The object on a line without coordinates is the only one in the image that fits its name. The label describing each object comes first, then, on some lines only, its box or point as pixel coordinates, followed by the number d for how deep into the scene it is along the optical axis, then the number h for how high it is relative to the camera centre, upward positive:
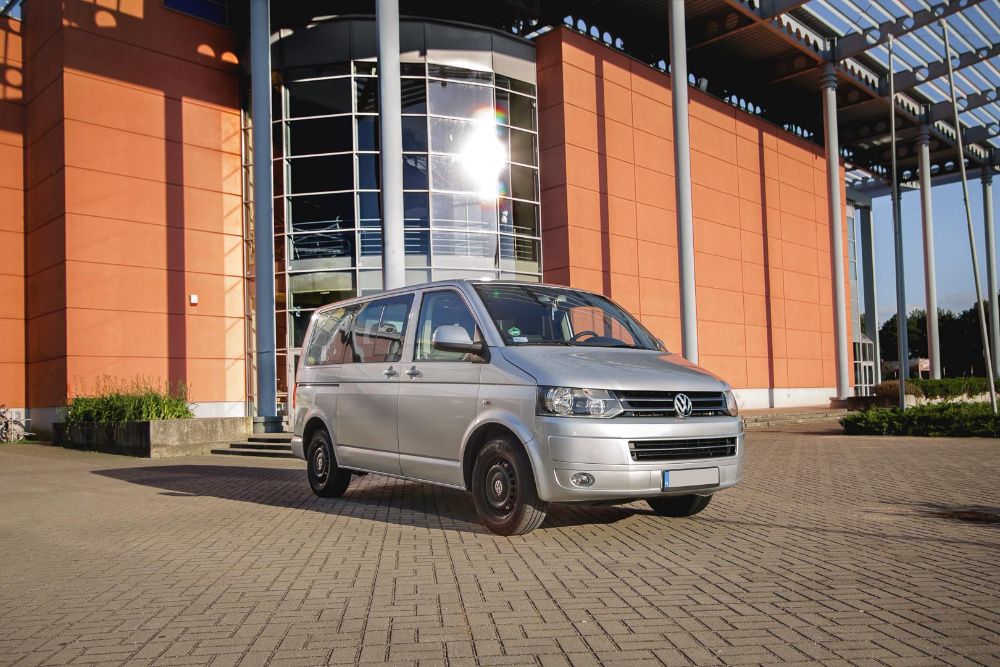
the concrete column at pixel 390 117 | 19.12 +5.89
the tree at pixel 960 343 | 79.31 +1.70
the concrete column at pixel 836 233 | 32.59 +5.10
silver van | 6.04 -0.24
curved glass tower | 23.58 +6.01
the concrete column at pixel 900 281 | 23.86 +2.30
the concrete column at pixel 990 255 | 47.94 +6.04
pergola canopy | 28.00 +11.68
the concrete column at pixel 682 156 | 24.98 +6.26
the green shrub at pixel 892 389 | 28.52 -0.88
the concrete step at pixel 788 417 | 22.53 -1.49
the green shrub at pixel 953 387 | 31.23 -0.97
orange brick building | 22.25 +5.21
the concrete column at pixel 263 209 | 21.14 +4.30
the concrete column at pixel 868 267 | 51.72 +5.96
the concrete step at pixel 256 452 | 16.27 -1.36
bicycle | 22.58 -1.01
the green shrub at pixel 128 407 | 17.23 -0.43
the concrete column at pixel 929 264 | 42.16 +4.90
